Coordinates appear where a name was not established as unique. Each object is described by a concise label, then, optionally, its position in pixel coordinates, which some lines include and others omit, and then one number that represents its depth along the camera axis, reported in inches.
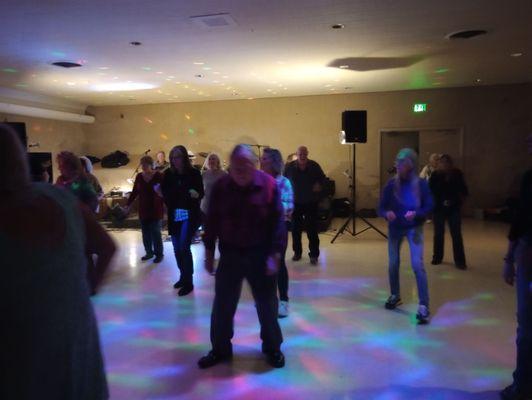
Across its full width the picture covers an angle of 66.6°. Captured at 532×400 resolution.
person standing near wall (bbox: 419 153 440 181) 303.1
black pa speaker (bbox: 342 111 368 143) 252.2
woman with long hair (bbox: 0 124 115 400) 38.3
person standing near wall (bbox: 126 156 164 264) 197.6
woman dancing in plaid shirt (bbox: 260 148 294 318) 127.4
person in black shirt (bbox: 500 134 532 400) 79.7
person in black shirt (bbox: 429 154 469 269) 189.3
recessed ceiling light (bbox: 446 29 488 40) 180.2
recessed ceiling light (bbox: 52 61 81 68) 229.5
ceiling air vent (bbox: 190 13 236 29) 154.8
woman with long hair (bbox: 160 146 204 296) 152.6
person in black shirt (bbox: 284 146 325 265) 201.2
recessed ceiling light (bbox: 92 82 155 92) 300.4
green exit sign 355.9
